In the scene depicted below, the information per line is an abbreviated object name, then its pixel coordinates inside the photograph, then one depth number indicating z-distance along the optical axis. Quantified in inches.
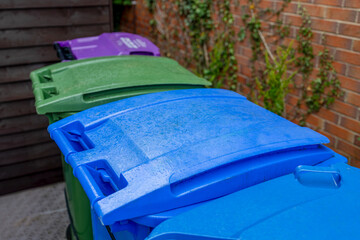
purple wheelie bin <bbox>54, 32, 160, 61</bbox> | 120.4
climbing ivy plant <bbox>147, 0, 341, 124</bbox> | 114.9
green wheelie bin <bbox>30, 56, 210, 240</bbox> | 86.0
